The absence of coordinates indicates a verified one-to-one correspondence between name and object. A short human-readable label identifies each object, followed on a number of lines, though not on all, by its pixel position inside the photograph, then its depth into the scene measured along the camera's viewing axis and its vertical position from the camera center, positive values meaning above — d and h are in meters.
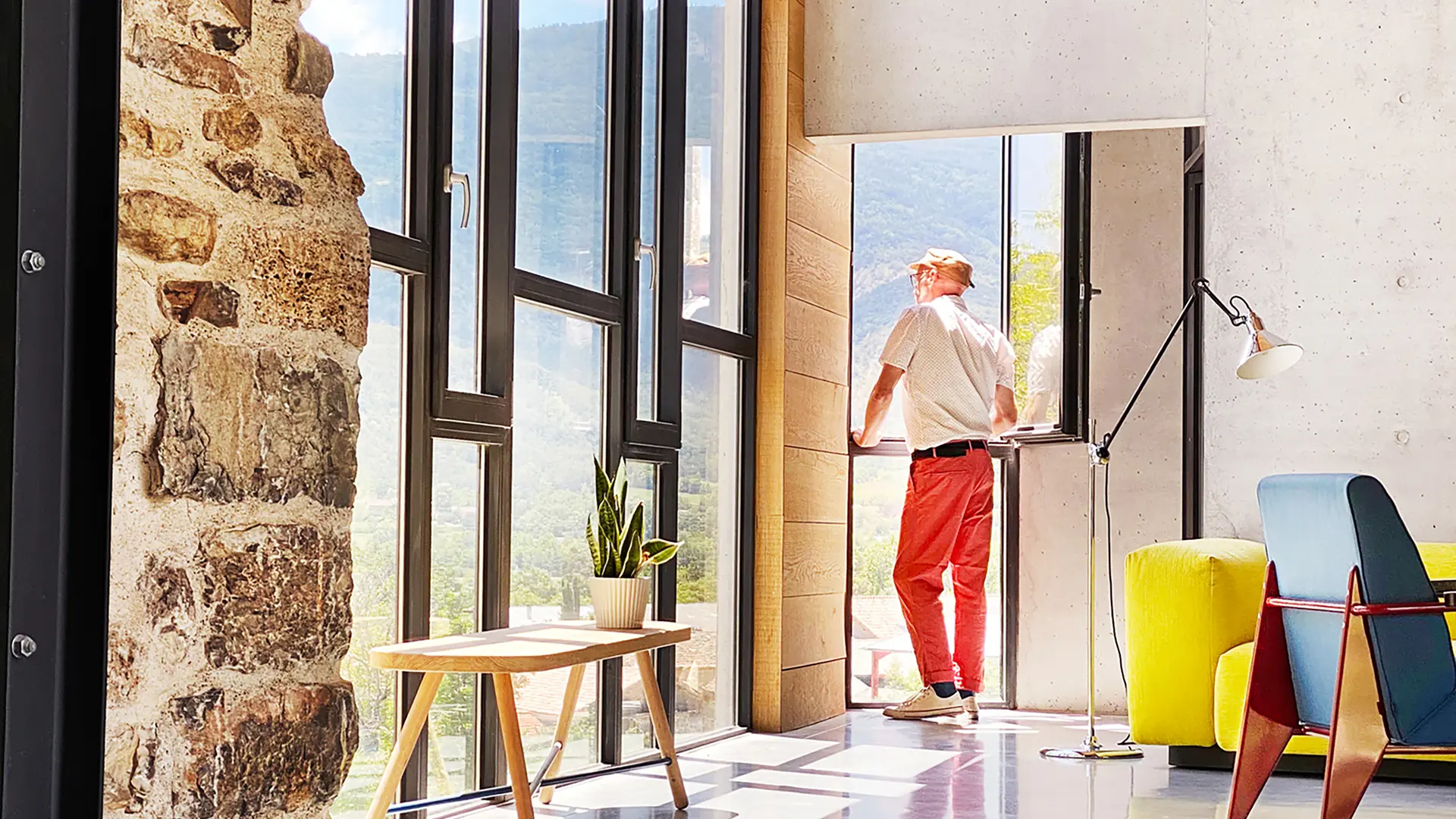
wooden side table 2.88 -0.40
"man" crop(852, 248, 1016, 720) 5.70 -0.08
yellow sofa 4.39 -0.51
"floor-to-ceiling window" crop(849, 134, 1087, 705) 6.20 +0.73
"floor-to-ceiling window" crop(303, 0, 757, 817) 3.30 +0.37
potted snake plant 3.62 -0.24
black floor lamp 4.27 +0.33
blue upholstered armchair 3.08 -0.35
